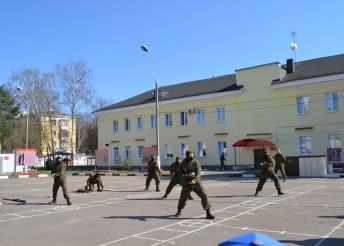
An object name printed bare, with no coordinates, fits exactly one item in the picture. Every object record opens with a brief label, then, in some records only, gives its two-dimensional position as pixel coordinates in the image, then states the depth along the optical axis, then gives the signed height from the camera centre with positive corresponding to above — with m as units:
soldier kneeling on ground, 18.41 -1.26
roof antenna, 44.12 +12.15
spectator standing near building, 37.31 -0.74
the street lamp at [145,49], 30.69 +8.50
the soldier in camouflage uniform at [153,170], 17.47 -0.77
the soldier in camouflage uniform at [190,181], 10.17 -0.76
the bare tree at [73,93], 57.16 +9.42
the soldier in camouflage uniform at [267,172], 14.68 -0.79
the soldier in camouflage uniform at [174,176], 14.70 -0.87
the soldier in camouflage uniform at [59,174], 13.91 -0.69
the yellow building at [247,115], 34.00 +3.84
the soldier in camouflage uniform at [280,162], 21.11 -0.59
